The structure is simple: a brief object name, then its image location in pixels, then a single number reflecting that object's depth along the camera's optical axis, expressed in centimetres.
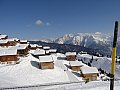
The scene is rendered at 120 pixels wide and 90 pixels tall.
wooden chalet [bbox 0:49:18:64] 2660
